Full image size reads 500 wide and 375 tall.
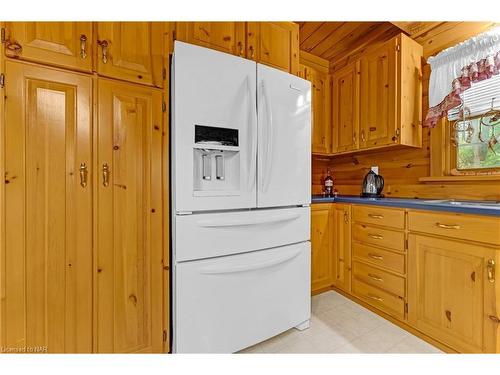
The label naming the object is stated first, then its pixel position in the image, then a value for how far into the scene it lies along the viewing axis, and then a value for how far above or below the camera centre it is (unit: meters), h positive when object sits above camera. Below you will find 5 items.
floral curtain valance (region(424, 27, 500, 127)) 1.62 +0.84
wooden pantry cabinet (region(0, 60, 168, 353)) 0.98 -0.12
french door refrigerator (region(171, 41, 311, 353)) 1.21 -0.06
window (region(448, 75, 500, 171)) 1.71 +0.44
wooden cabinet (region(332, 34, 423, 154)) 1.97 +0.78
